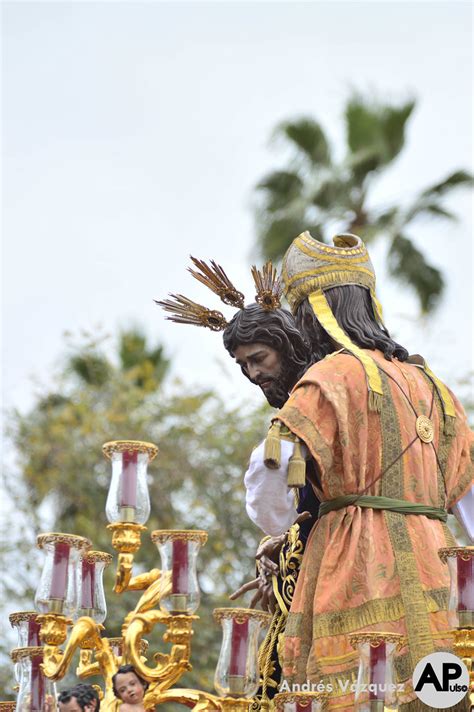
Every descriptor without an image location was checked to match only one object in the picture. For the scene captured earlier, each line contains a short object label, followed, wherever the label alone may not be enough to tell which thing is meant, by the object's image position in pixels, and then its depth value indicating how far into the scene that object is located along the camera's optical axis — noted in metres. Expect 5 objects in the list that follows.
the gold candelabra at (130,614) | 11.30
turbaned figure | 10.52
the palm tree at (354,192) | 45.06
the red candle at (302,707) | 9.98
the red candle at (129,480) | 12.60
